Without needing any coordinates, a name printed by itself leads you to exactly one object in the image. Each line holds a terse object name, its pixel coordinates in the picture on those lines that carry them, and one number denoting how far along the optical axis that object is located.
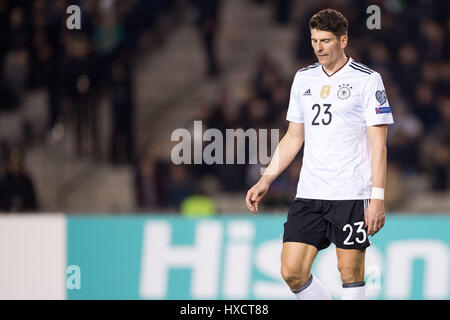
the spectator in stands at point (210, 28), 21.17
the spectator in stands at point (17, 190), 17.25
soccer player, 10.03
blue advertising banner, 14.87
